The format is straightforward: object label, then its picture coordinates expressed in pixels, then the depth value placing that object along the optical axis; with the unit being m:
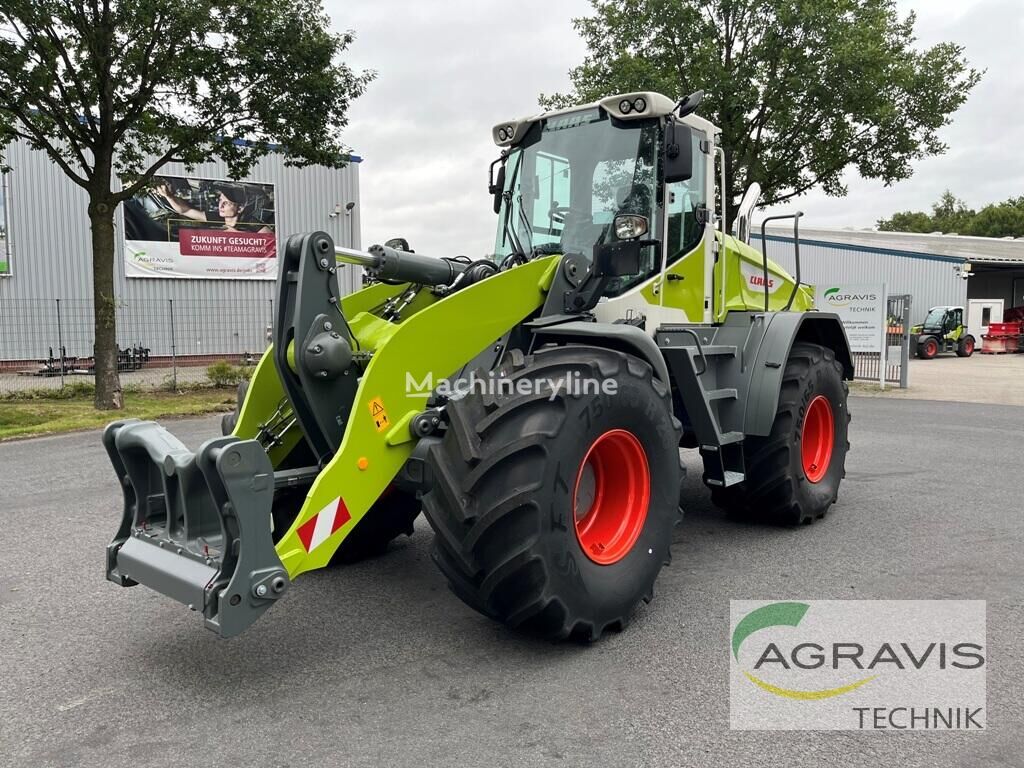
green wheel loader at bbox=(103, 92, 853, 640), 3.23
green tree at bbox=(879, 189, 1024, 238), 67.19
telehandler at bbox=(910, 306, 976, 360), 28.14
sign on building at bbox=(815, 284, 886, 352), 16.75
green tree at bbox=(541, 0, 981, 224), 15.77
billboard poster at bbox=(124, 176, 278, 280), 22.06
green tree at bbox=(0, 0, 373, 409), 11.06
